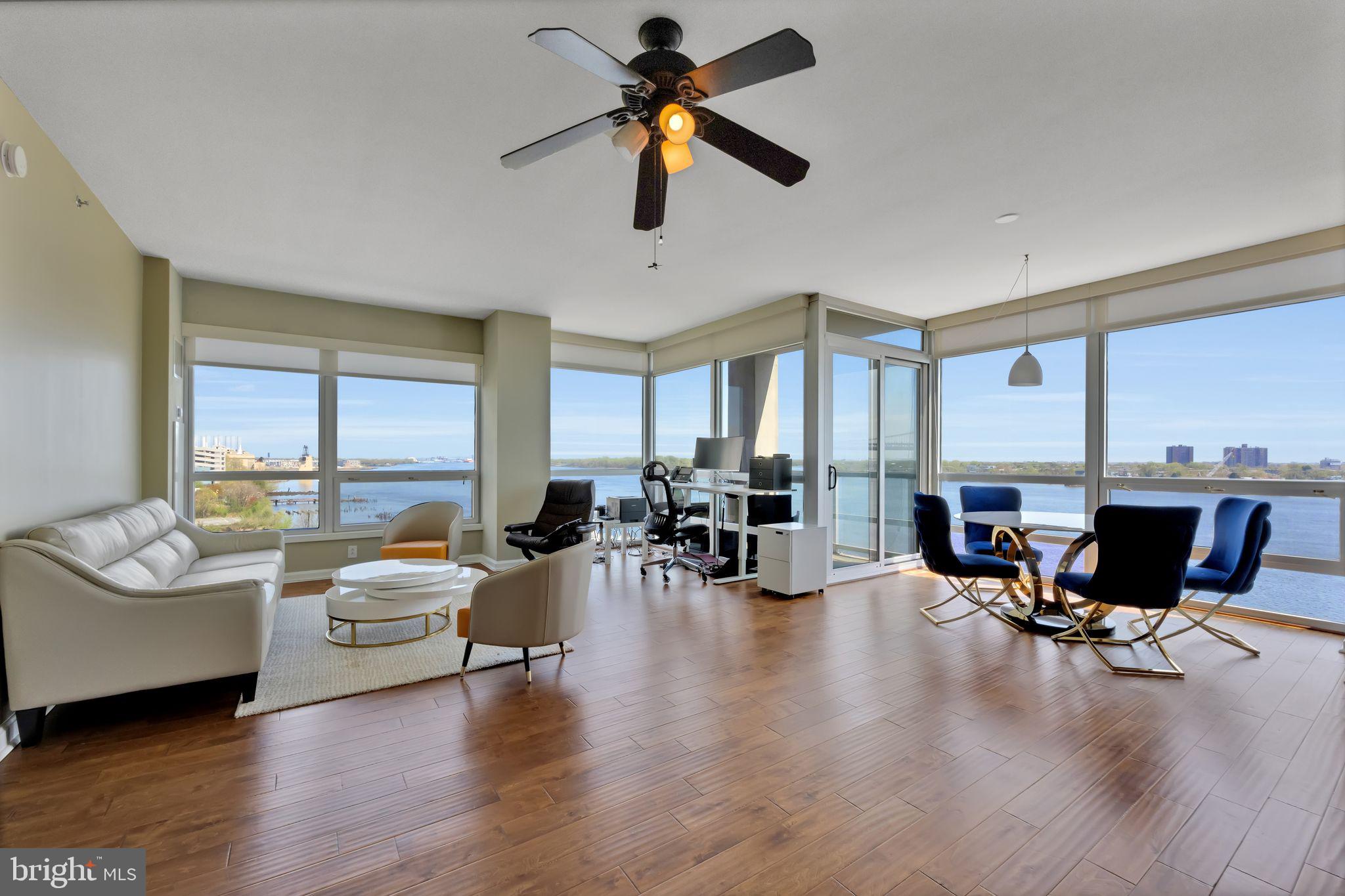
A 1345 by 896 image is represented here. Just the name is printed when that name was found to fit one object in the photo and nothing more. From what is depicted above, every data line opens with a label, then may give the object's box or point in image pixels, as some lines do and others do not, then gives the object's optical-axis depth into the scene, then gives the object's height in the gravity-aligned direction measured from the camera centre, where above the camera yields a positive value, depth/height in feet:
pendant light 15.78 +2.23
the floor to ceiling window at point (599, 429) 24.66 +0.82
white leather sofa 7.90 -2.70
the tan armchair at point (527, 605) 10.13 -2.88
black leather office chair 18.99 -2.19
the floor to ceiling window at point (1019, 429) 17.62 +0.72
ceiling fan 5.61 +3.97
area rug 9.93 -4.34
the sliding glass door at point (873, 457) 19.42 -0.29
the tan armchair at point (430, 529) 17.48 -2.64
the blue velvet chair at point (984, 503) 17.44 -1.68
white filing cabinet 16.76 -3.35
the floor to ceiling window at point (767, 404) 19.76 +1.71
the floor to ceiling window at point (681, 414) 24.04 +1.55
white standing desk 18.61 -1.62
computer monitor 20.80 -0.23
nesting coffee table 11.08 -2.99
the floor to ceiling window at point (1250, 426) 13.48 +0.67
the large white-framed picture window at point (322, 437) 17.57 +0.33
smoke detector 7.82 +4.02
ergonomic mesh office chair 19.22 -2.69
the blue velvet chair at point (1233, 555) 11.60 -2.29
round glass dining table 13.21 -2.90
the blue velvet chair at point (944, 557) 13.96 -2.76
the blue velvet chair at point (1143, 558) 10.77 -2.11
